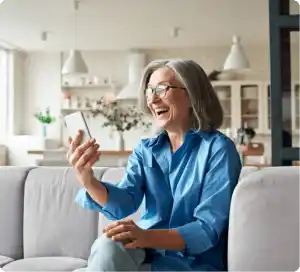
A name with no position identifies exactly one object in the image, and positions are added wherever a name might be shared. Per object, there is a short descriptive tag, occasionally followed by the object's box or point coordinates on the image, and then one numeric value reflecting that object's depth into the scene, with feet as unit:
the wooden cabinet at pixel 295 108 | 6.70
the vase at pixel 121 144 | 22.03
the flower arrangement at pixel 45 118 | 28.45
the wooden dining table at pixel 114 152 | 20.49
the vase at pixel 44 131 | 29.40
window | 28.66
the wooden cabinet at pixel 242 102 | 27.91
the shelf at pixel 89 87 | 29.12
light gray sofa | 6.93
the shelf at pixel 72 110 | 29.39
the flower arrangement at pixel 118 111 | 20.77
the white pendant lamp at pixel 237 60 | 21.56
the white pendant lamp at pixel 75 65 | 21.03
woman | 4.72
